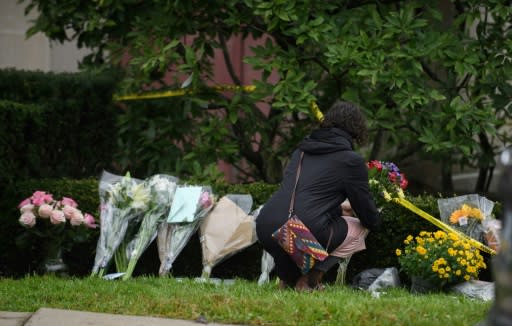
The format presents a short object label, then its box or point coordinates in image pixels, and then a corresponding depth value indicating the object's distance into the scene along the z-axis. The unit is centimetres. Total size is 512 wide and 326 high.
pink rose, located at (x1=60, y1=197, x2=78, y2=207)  1566
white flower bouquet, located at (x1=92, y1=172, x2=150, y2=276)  1545
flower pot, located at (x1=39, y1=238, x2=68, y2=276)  1573
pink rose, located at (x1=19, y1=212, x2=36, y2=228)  1537
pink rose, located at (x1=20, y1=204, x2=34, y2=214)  1550
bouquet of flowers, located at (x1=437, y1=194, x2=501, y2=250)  1406
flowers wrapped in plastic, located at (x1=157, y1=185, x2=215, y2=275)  1527
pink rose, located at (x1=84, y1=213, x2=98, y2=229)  1573
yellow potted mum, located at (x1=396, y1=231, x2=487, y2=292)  1332
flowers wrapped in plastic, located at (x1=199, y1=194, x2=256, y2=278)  1506
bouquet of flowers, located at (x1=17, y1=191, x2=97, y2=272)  1537
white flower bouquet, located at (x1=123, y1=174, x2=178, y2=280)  1548
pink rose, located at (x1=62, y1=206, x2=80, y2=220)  1545
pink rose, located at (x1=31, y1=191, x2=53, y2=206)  1551
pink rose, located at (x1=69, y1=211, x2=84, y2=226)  1541
